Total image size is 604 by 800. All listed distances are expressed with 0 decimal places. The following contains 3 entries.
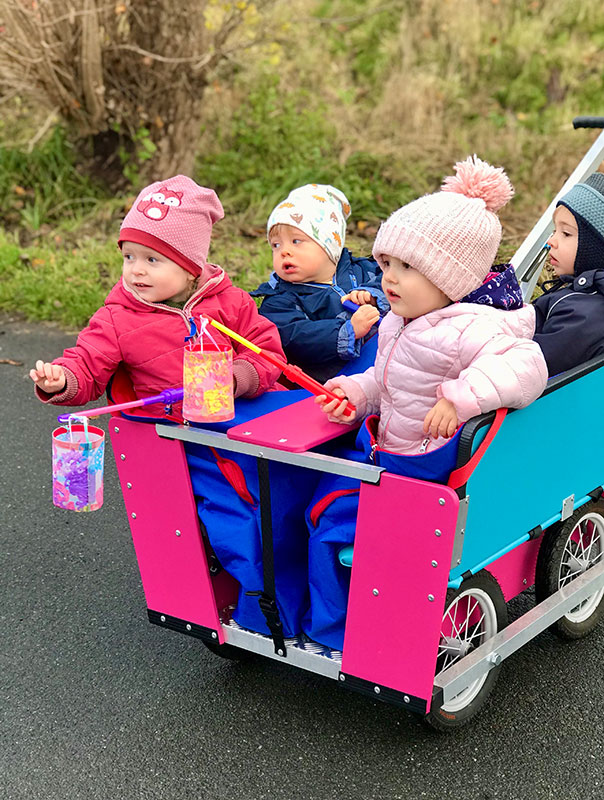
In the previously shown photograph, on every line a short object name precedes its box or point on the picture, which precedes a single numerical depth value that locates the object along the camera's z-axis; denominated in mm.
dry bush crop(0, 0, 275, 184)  6691
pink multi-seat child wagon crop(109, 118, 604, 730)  2229
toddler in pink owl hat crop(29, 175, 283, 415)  2637
